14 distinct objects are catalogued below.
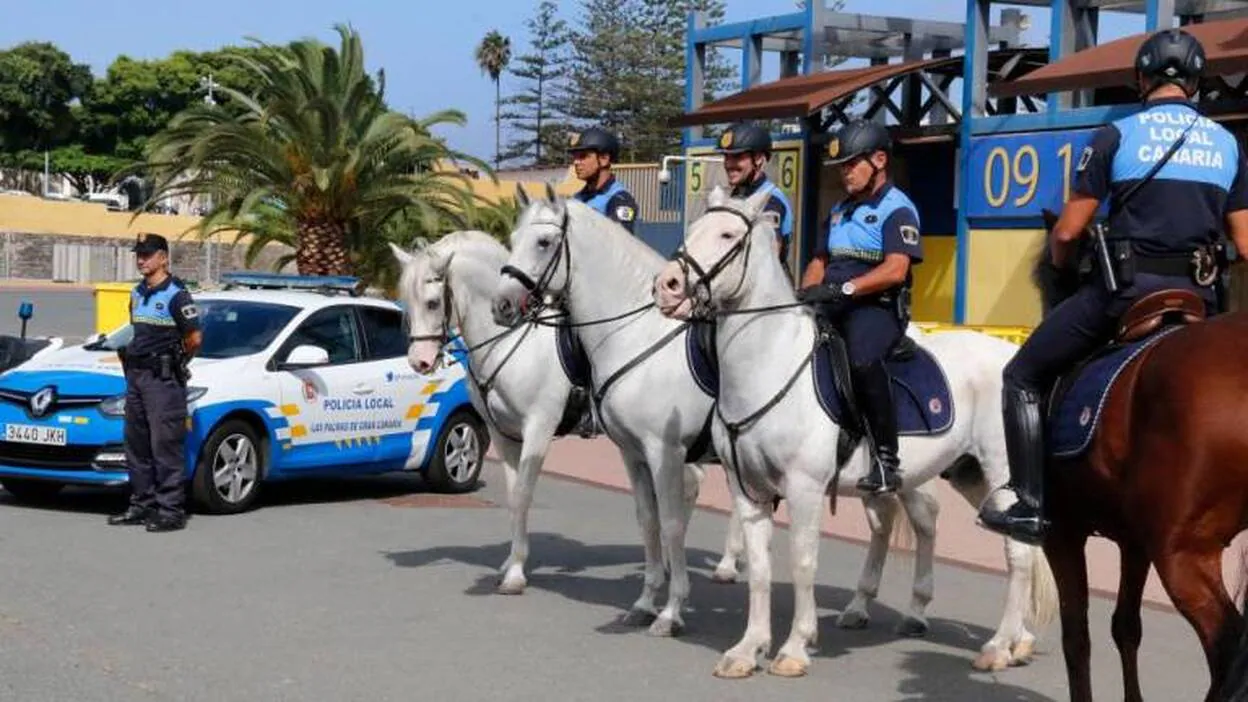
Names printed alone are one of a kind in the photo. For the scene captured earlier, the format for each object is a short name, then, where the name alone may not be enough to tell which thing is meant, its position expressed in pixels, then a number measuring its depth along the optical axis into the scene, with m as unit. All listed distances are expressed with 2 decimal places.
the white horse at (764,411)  8.29
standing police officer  12.66
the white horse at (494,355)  10.67
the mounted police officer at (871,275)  8.40
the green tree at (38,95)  94.88
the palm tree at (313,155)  21.66
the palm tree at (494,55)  103.56
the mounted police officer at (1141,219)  6.42
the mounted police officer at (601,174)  10.86
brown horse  5.80
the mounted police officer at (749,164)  9.91
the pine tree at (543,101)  77.56
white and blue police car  13.28
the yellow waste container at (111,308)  23.38
